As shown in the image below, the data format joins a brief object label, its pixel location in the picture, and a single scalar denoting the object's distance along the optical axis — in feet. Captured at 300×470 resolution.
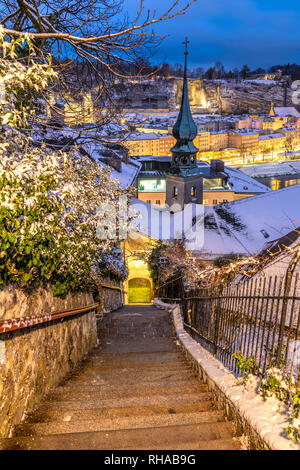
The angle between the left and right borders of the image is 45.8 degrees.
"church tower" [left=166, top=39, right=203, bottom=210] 114.21
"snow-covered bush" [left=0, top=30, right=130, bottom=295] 10.38
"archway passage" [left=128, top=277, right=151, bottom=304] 91.98
